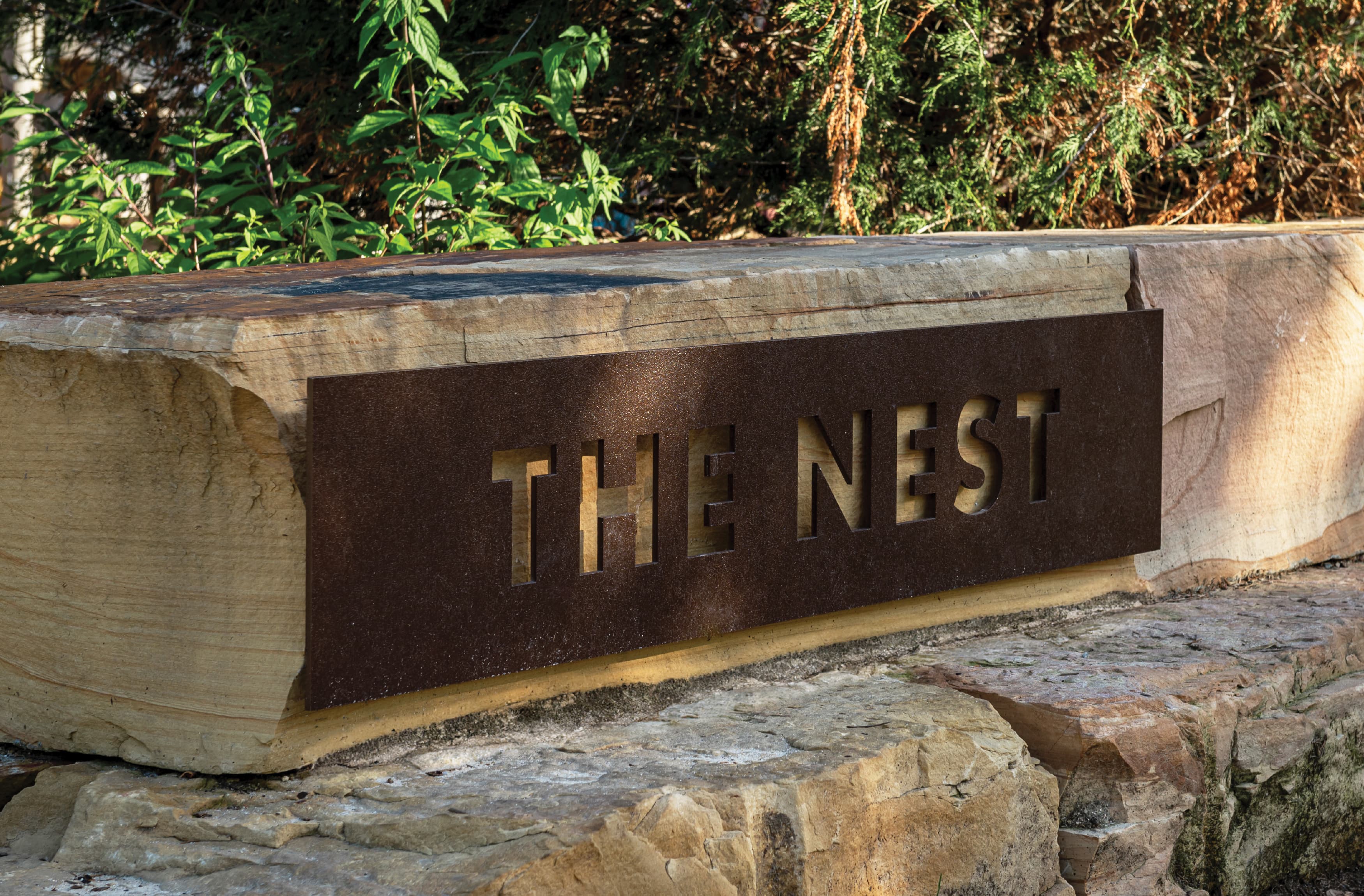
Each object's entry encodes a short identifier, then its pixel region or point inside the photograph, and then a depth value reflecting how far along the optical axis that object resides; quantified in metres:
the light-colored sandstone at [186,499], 4.71
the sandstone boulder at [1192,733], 5.05
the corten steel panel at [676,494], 4.72
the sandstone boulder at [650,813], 4.59
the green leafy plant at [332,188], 6.06
